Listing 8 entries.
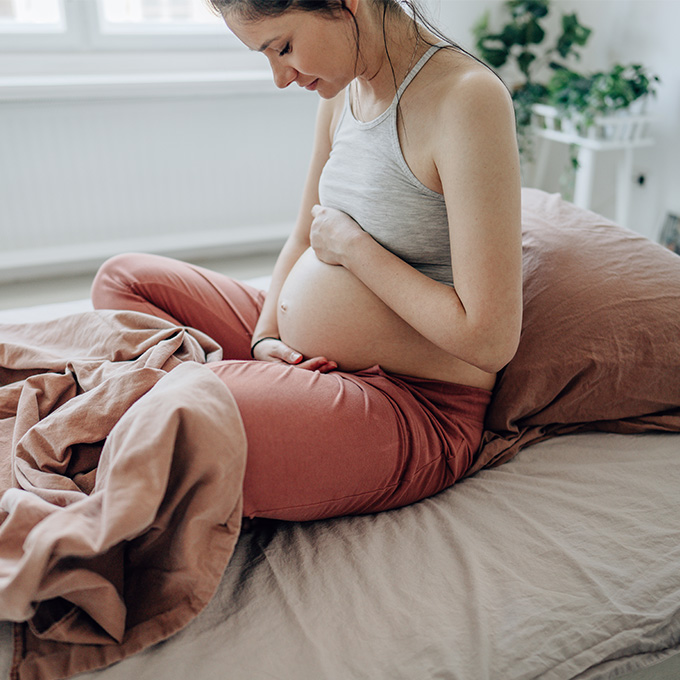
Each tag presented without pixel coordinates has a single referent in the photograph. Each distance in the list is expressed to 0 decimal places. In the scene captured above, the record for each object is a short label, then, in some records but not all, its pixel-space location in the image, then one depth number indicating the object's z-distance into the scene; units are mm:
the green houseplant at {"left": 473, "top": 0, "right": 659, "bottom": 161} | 2305
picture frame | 2475
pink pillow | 947
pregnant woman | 751
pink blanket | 596
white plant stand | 2352
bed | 672
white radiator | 2312
